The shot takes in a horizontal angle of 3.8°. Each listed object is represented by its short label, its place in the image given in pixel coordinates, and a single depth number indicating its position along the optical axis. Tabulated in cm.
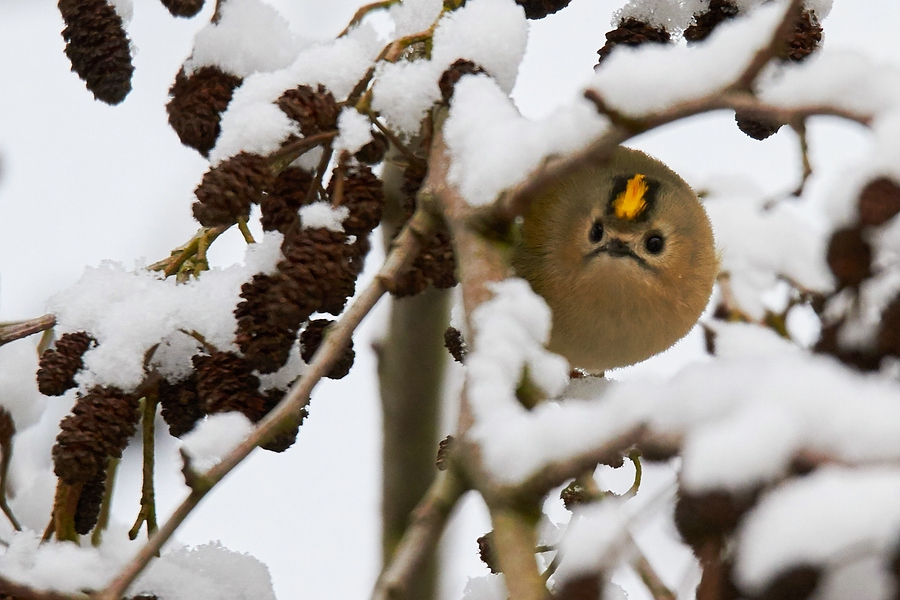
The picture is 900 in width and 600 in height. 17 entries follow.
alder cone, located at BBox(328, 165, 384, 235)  279
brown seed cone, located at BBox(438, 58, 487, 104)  280
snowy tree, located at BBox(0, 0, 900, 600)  224
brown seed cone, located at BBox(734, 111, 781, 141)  283
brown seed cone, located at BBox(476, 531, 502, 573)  280
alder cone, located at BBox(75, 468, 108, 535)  280
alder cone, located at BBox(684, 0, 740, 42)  283
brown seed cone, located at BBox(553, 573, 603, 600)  227
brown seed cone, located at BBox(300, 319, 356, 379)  279
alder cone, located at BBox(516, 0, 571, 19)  284
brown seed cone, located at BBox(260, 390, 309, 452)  278
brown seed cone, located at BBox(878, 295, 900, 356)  251
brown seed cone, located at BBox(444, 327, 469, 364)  285
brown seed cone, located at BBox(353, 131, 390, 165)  280
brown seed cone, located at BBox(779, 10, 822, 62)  282
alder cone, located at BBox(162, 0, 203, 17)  283
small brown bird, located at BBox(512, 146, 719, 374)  290
